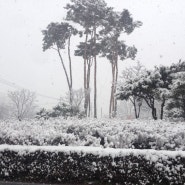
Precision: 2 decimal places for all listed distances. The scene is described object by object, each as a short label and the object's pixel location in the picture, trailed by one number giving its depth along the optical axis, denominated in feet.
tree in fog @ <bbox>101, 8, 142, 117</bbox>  77.09
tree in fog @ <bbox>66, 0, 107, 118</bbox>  77.25
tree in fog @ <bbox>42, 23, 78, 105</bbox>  81.58
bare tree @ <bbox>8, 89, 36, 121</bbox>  182.92
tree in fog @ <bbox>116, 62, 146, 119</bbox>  49.89
